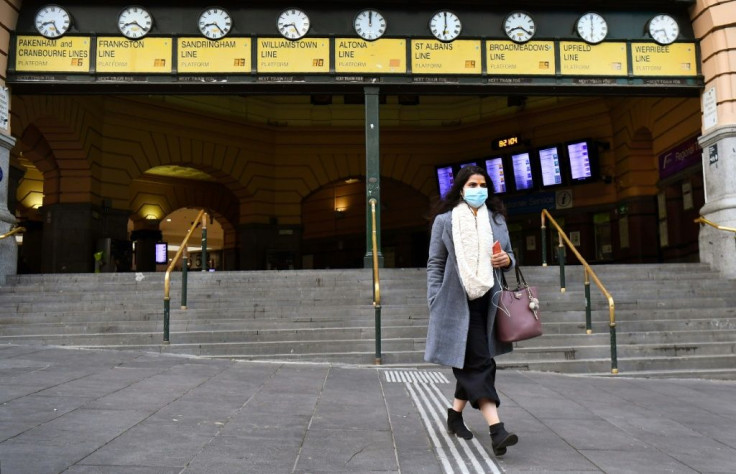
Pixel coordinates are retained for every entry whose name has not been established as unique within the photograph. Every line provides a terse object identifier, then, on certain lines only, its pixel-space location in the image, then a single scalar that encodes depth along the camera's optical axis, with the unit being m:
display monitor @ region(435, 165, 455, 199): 21.10
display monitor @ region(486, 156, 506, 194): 20.44
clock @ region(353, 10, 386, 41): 13.07
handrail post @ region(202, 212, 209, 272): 11.87
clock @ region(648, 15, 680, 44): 13.22
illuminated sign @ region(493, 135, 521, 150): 20.42
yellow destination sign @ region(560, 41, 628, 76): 13.18
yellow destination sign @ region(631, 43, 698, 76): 13.16
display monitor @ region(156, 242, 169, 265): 23.44
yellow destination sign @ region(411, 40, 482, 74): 13.08
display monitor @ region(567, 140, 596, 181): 18.69
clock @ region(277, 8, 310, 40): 13.02
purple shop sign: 15.13
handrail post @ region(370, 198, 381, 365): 7.97
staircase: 8.24
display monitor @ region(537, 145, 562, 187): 19.33
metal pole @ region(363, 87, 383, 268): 12.61
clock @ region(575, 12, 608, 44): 13.23
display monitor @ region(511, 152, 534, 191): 19.88
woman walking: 4.13
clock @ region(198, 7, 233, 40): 12.97
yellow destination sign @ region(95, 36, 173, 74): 12.79
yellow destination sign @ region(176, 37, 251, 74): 12.88
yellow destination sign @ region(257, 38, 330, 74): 12.96
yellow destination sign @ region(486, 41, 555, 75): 13.14
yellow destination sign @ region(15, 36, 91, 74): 12.59
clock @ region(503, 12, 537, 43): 13.21
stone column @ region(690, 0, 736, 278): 12.20
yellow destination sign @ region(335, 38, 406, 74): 13.02
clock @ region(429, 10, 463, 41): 13.16
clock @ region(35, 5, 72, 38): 12.66
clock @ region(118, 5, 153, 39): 12.84
